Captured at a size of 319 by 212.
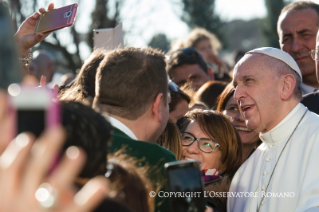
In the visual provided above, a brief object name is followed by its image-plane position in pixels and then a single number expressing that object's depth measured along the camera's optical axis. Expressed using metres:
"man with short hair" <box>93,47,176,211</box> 5.94
